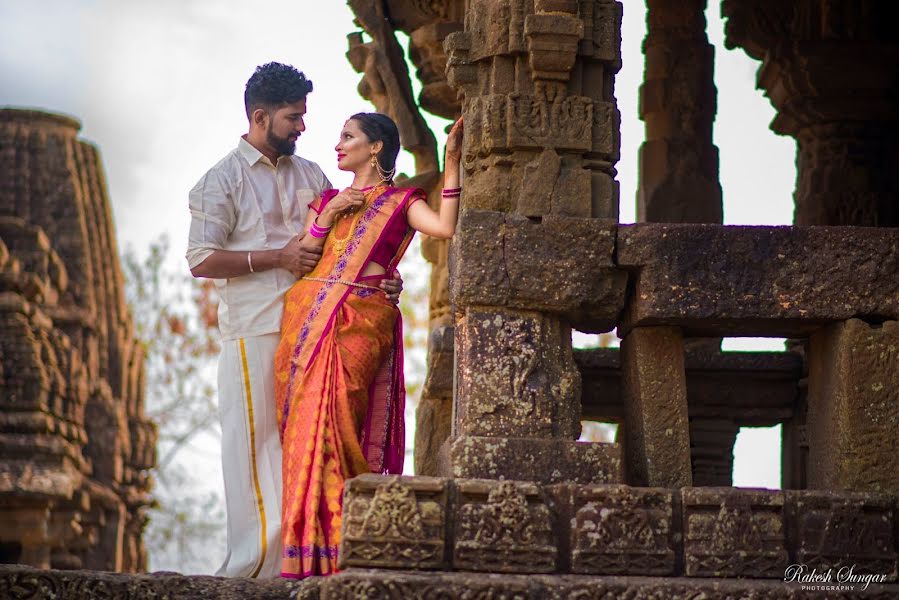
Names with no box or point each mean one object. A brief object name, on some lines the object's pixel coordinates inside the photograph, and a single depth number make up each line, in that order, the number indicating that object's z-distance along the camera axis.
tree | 43.41
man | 11.34
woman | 10.85
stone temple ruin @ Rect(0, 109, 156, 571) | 24.40
